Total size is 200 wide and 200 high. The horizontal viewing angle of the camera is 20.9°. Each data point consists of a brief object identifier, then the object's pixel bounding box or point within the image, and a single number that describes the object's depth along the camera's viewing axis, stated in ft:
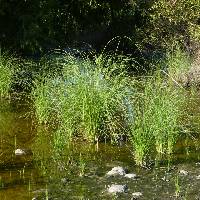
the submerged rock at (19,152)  24.12
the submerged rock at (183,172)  21.63
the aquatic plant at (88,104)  24.98
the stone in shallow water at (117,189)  19.80
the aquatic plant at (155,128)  22.16
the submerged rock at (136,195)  19.34
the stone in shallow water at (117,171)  21.59
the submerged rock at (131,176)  21.17
